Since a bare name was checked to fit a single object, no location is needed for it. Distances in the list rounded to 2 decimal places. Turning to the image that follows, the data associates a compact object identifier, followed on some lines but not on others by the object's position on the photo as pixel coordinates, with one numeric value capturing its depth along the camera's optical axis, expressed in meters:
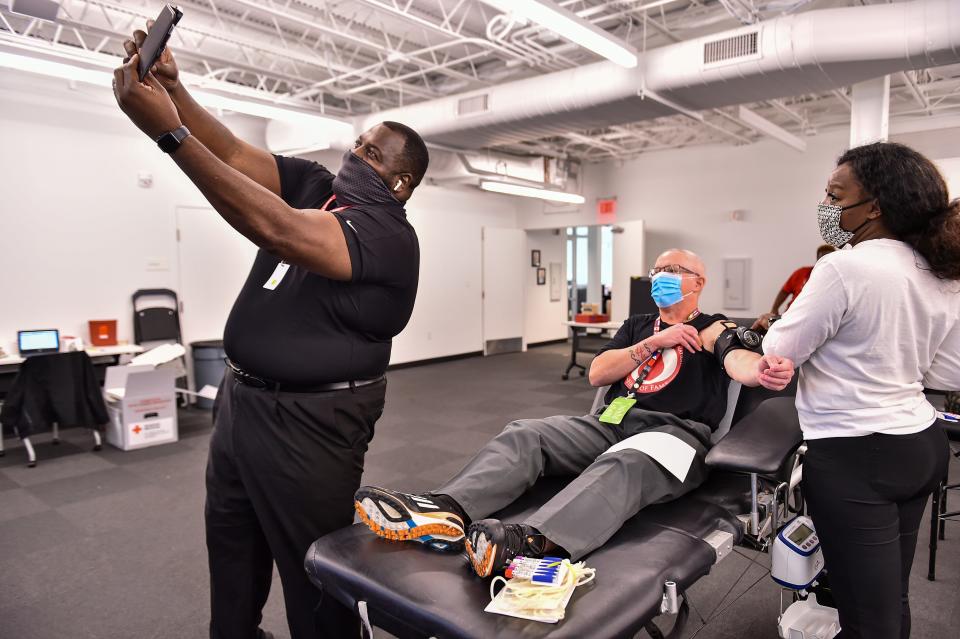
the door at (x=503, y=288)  9.35
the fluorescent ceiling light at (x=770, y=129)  5.94
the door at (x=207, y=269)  6.18
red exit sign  9.19
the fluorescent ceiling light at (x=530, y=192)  7.41
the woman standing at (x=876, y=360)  1.24
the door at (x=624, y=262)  8.34
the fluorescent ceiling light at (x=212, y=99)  3.77
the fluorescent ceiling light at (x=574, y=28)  3.21
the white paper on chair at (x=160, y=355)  4.23
